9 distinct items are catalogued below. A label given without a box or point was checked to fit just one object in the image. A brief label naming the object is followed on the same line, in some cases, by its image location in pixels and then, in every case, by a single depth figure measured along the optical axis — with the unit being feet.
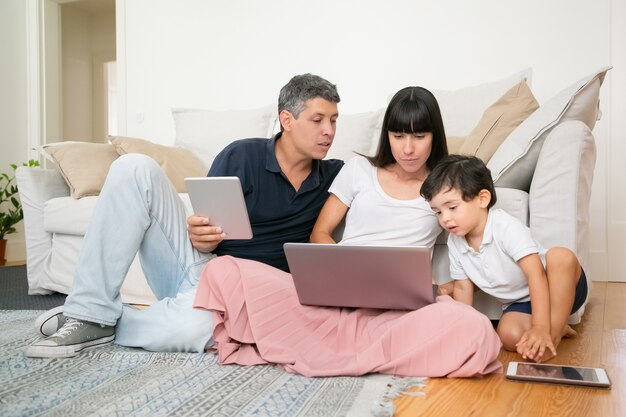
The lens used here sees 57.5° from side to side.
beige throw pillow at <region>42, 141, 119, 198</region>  9.02
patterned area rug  3.53
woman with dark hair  5.51
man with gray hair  4.95
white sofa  5.79
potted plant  13.94
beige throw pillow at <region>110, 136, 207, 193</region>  9.66
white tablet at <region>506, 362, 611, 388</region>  4.06
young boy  5.01
